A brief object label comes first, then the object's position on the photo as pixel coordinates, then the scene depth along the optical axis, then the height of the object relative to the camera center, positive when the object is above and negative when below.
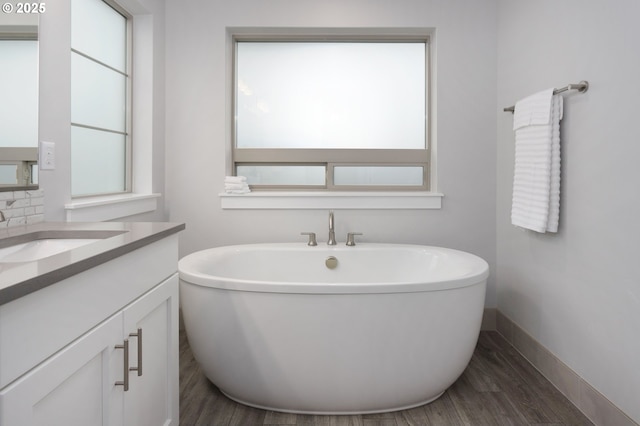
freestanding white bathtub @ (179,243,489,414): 1.95 -0.62
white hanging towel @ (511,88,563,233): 2.28 +0.19
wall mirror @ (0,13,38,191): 1.62 +0.34
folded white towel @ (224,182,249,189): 3.08 +0.07
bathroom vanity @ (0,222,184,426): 0.81 -0.31
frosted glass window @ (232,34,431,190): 3.29 +0.70
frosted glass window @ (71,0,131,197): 2.31 +0.53
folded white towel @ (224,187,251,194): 3.09 +0.03
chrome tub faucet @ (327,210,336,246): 2.97 -0.24
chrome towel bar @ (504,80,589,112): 2.08 +0.52
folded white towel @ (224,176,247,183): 3.09 +0.11
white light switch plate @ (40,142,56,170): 1.84 +0.15
